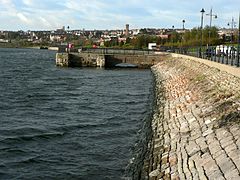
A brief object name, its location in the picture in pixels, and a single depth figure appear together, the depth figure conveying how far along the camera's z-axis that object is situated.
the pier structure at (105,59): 67.81
